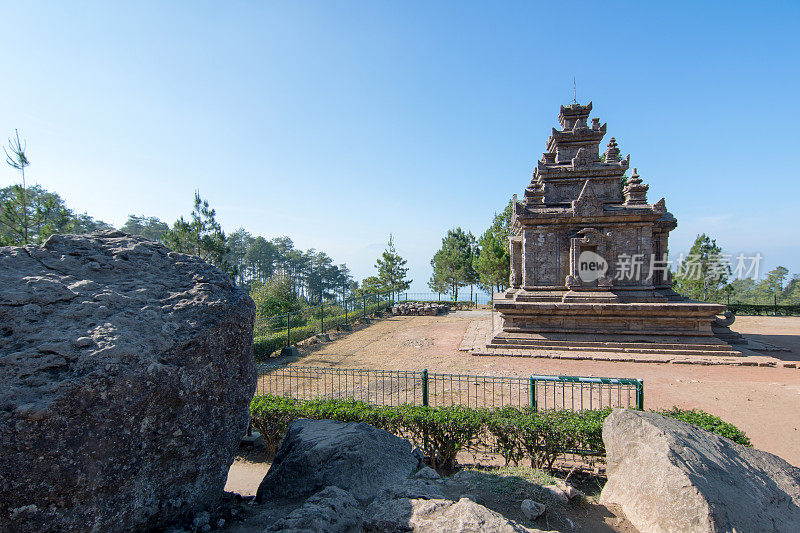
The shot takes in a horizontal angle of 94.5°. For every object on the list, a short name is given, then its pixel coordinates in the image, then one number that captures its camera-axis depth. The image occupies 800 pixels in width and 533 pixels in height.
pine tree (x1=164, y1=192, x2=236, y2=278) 16.77
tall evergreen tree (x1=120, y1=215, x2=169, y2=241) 51.16
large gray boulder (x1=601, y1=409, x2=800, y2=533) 3.30
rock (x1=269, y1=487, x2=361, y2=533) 2.78
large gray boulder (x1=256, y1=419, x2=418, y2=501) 3.78
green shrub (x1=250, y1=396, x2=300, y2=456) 6.00
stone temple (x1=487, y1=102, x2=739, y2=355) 12.73
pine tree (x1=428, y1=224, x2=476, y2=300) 33.91
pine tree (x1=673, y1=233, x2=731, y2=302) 25.20
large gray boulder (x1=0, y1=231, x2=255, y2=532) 2.40
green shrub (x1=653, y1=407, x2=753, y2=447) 5.15
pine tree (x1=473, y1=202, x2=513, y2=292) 27.19
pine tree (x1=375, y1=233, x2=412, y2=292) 34.22
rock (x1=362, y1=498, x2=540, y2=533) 2.54
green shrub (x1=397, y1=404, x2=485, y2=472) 5.31
